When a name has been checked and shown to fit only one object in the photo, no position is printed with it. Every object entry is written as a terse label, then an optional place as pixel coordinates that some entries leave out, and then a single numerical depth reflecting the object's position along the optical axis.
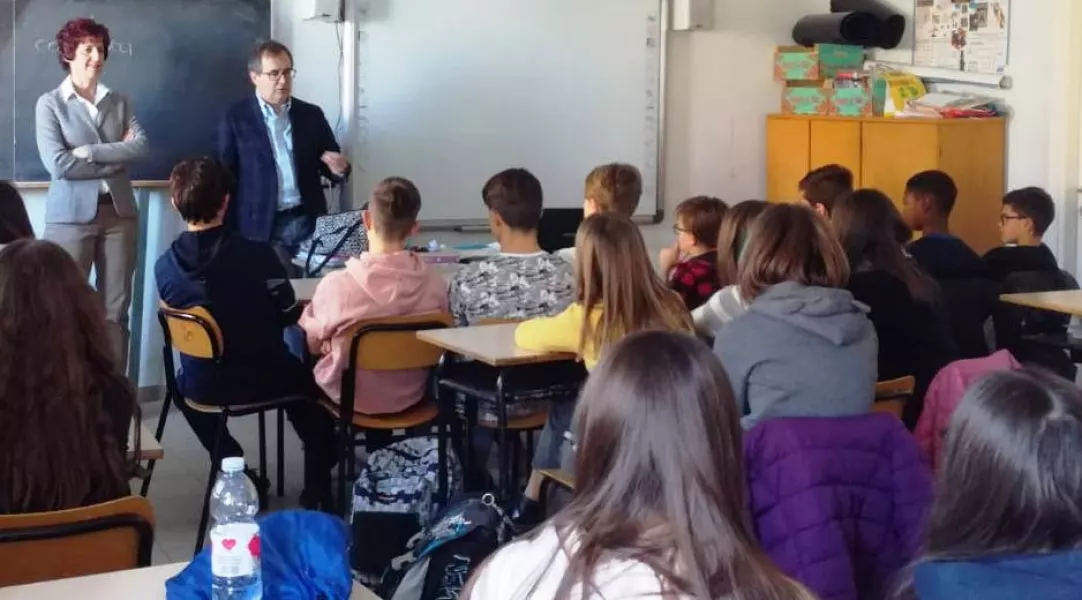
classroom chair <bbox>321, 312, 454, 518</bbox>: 3.98
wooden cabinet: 6.66
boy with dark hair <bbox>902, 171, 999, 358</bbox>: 4.57
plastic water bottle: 1.77
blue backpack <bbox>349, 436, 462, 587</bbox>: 3.75
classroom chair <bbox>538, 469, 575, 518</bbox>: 3.33
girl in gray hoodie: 2.75
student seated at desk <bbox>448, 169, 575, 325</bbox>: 4.10
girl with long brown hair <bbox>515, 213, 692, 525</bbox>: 3.32
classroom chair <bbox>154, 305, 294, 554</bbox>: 4.04
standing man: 5.72
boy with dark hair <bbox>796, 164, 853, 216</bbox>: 5.33
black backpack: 2.78
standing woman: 5.38
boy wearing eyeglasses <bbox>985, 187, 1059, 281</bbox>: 5.09
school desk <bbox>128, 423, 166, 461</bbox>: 2.77
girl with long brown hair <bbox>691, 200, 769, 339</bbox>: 3.68
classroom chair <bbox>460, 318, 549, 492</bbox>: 4.02
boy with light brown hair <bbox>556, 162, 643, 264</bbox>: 4.94
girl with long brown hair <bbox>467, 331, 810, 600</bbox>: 1.43
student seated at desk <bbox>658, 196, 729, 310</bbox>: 4.19
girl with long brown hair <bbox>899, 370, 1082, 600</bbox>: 1.51
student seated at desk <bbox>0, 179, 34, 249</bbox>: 3.83
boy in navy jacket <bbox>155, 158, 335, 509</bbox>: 4.14
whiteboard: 6.36
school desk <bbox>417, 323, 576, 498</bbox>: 3.59
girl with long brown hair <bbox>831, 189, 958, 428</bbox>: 3.60
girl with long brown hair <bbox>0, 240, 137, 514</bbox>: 2.34
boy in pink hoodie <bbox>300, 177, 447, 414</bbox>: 4.14
